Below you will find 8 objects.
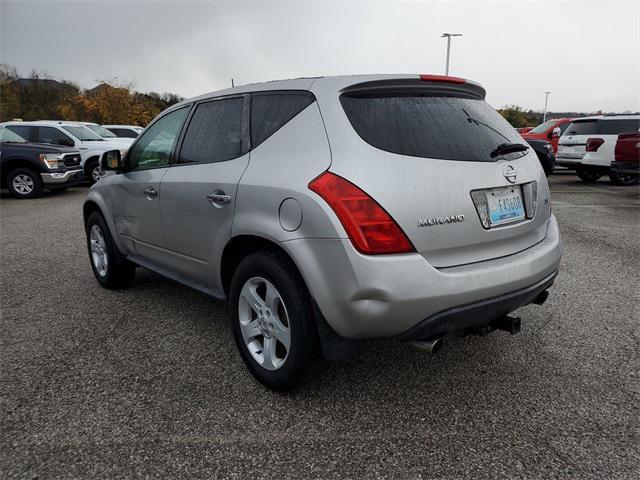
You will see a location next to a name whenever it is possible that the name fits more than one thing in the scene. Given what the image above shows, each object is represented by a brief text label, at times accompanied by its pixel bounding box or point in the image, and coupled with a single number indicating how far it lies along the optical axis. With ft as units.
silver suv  7.28
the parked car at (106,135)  49.24
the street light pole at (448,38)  141.13
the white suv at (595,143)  41.19
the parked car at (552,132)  51.72
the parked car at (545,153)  43.30
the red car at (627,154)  35.12
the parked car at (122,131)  62.44
